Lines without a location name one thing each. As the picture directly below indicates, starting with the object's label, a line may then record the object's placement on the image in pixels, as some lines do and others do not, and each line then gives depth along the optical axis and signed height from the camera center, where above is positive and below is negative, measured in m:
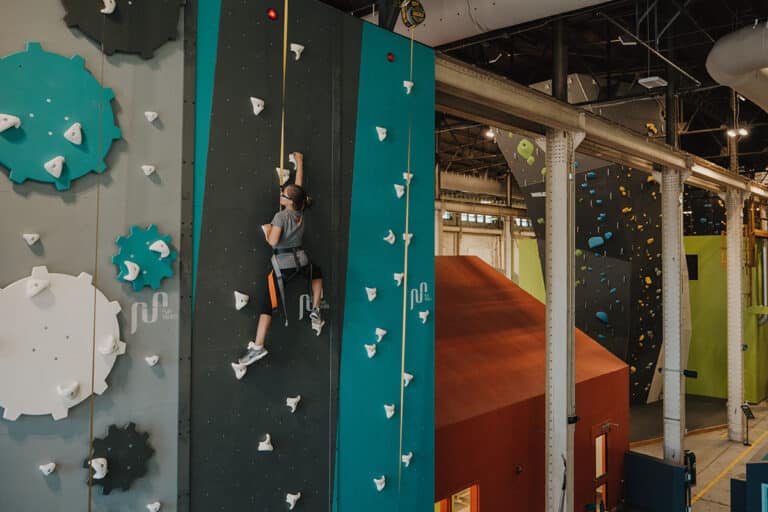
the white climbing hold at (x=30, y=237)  2.28 +0.16
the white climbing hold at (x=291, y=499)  3.14 -1.22
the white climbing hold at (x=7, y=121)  2.23 +0.62
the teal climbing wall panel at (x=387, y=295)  3.53 -0.09
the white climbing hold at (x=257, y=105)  2.99 +0.93
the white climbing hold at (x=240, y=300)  2.91 -0.11
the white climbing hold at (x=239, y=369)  2.91 -0.47
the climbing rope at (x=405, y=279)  3.80 +0.01
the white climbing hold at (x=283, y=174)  3.07 +0.58
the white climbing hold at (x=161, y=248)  2.62 +0.14
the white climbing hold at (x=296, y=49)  3.17 +1.30
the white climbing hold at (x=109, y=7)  2.46 +1.19
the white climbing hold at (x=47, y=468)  2.31 -0.78
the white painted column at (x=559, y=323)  5.50 -0.40
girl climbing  2.93 +0.14
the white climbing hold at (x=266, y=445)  3.02 -0.89
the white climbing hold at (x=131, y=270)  2.53 +0.04
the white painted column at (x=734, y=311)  10.30 -0.48
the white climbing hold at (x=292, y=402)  3.15 -0.68
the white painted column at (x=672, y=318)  7.71 -0.46
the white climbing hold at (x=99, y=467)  2.44 -0.82
